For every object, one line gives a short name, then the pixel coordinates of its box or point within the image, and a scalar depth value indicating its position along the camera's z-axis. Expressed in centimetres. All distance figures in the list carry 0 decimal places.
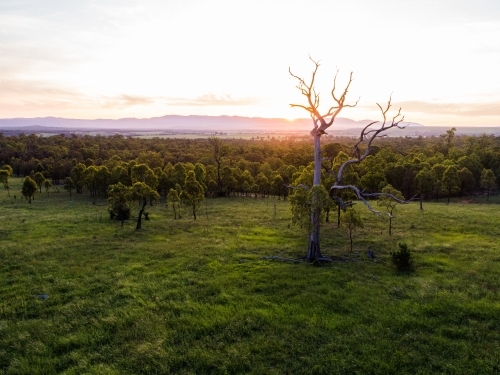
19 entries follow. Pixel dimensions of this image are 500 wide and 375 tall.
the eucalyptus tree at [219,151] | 7012
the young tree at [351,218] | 2628
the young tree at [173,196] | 4309
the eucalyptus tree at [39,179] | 7044
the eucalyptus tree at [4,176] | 6448
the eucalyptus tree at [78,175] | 6612
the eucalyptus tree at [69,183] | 6725
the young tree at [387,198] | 3406
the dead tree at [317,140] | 2375
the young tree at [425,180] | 6153
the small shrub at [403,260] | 2217
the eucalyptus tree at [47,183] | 6869
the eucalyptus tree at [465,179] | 6575
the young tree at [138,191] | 3789
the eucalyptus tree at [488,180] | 6059
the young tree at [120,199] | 3822
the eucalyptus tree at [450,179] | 5903
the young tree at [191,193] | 4141
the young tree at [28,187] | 5559
